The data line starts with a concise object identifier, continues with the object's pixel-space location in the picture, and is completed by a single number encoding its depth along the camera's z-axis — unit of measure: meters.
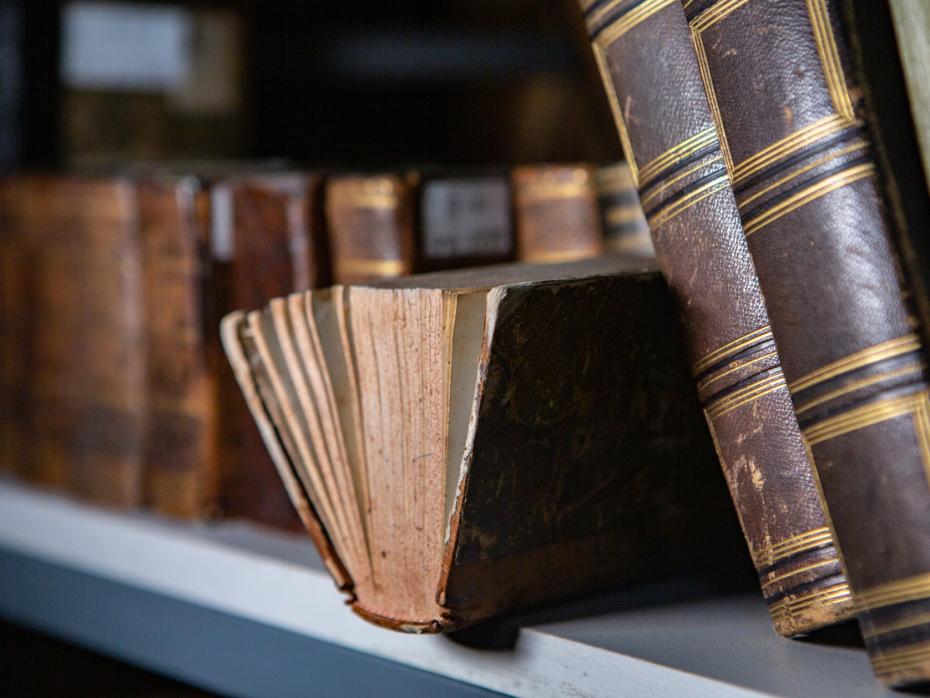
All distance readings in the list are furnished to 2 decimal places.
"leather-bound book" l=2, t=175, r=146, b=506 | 1.01
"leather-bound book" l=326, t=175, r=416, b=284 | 0.87
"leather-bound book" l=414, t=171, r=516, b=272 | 0.89
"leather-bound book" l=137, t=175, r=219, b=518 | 0.96
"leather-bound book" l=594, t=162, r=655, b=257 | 0.95
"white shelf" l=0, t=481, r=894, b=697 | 0.63
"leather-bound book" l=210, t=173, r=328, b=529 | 0.91
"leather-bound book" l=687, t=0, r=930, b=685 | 0.55
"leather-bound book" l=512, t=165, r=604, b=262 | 0.94
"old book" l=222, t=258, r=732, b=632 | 0.64
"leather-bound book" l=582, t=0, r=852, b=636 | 0.64
